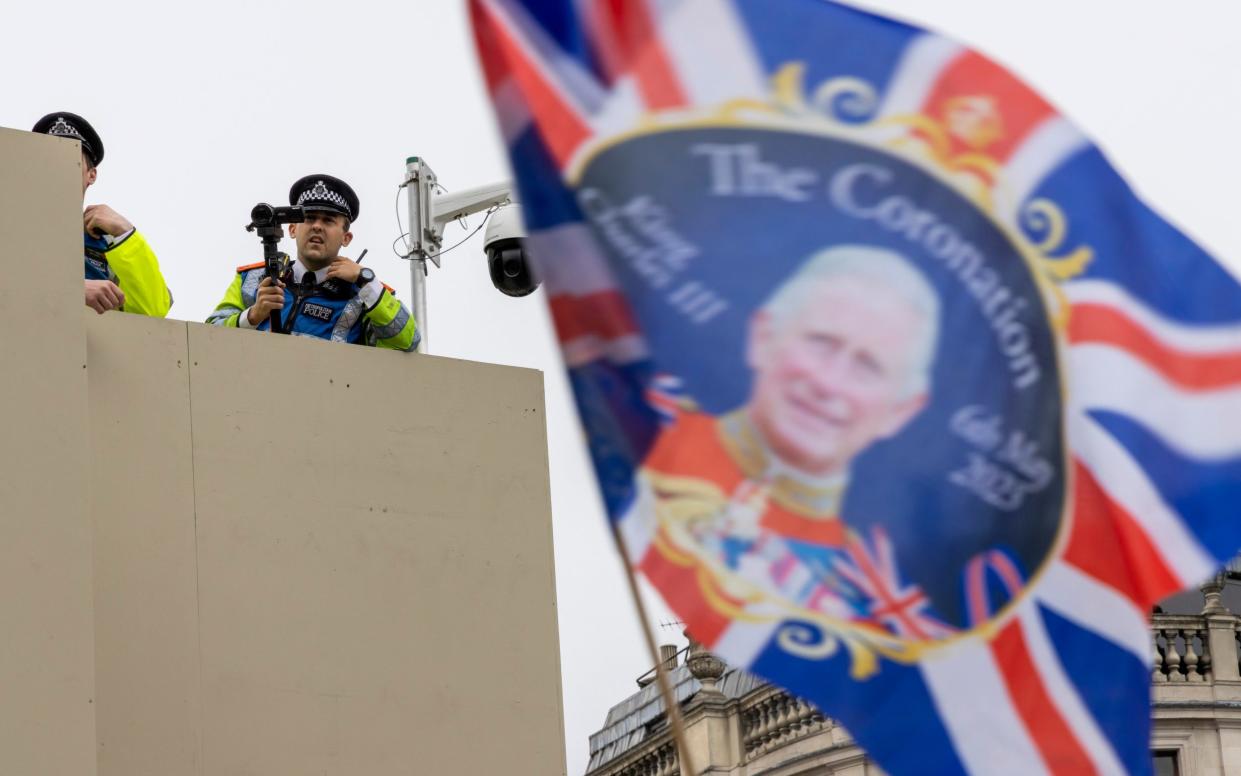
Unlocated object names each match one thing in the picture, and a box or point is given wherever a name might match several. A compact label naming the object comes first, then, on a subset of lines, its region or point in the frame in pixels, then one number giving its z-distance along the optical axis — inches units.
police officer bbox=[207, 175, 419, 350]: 413.1
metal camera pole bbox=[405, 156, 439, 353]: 541.0
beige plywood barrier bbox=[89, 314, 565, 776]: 392.2
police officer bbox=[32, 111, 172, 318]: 398.6
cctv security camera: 552.4
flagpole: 254.4
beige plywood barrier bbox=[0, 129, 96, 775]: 346.6
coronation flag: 281.6
